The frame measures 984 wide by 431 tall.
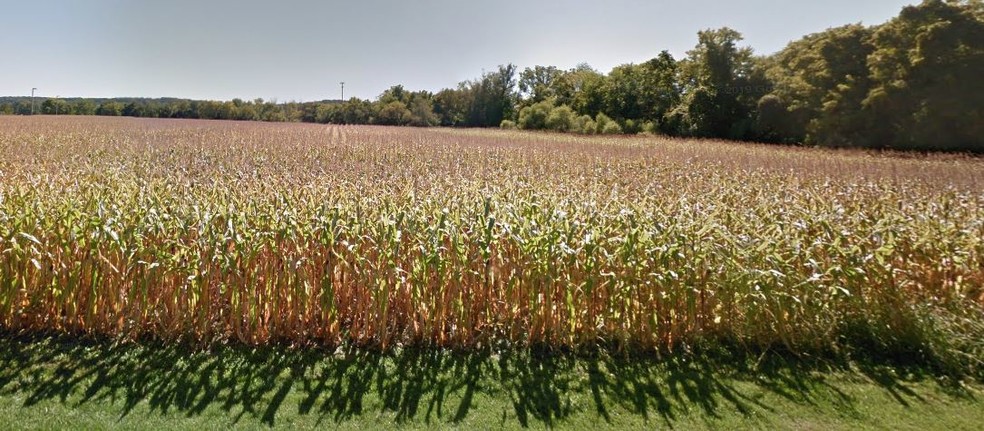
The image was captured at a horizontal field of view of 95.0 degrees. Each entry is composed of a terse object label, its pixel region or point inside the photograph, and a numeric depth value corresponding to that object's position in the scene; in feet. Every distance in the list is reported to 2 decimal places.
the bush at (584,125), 157.06
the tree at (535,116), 191.52
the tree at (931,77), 68.39
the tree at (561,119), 172.04
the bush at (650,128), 147.55
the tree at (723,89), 127.13
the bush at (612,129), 148.36
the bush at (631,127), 158.20
